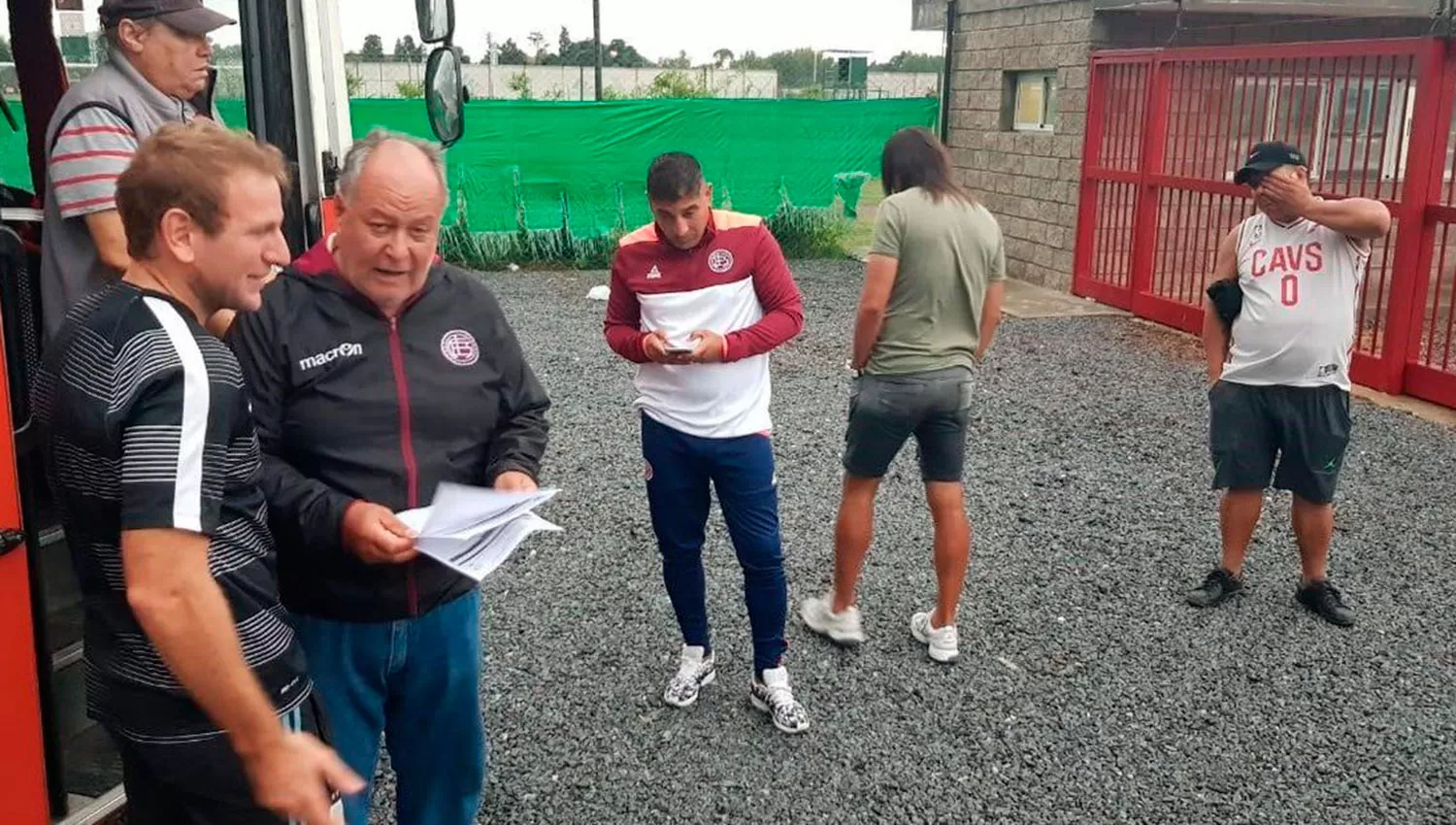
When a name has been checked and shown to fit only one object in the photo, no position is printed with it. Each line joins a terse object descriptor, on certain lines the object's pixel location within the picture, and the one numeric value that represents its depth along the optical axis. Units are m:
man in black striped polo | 1.65
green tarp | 13.17
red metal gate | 7.43
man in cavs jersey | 4.25
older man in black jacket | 2.15
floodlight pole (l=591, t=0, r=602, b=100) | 18.86
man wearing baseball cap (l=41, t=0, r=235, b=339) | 2.50
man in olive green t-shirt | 3.79
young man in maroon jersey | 3.39
